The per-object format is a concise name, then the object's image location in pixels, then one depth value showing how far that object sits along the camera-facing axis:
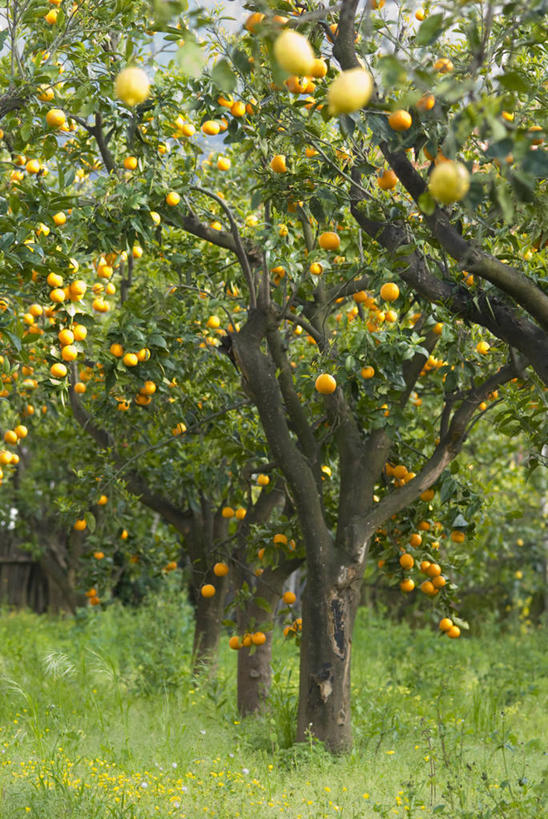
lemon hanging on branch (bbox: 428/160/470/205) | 6.96
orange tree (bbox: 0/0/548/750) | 11.04
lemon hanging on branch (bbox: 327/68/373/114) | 7.08
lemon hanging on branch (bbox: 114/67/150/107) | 7.67
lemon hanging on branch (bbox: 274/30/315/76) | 7.10
